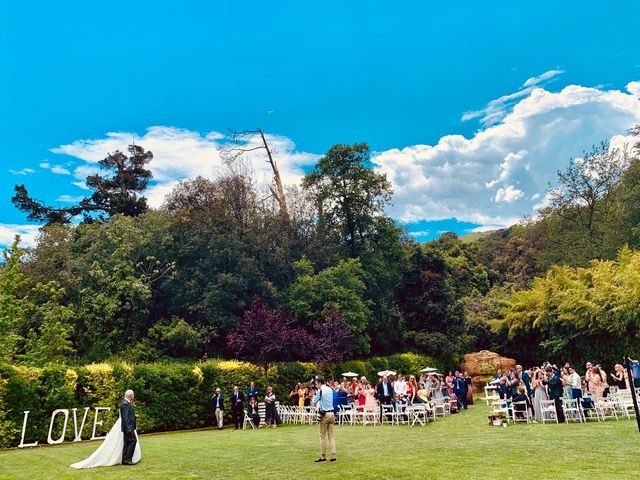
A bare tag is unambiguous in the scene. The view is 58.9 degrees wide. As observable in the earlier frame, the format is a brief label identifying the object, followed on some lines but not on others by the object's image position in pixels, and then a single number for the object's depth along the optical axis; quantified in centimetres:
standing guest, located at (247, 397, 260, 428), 2181
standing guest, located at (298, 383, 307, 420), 2247
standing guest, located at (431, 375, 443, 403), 2164
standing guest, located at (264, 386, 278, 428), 2169
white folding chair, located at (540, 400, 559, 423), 1608
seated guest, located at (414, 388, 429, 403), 1961
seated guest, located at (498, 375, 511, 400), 1825
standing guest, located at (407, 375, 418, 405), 2002
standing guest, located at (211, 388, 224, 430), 2189
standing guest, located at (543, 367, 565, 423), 1584
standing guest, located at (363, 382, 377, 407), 2102
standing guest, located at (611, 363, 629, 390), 1838
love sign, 1720
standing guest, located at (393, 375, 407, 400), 2020
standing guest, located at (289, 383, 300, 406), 2396
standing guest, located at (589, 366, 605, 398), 1739
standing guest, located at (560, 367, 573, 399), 1703
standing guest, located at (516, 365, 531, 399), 1768
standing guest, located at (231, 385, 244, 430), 2186
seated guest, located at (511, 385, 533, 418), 1661
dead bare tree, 3847
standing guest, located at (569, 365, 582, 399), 1658
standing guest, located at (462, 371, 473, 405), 2570
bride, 1156
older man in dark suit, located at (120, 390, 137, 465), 1175
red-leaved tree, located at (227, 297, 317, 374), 2389
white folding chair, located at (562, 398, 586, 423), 1586
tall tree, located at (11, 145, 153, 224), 4078
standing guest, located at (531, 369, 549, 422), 1642
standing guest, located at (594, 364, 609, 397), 1772
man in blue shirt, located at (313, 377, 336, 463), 1058
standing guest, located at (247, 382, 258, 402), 2211
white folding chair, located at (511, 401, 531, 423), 1654
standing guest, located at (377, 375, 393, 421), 2130
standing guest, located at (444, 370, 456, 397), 2317
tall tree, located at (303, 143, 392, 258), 3594
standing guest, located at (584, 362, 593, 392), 1779
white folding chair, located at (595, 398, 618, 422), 1584
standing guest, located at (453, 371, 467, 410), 2422
